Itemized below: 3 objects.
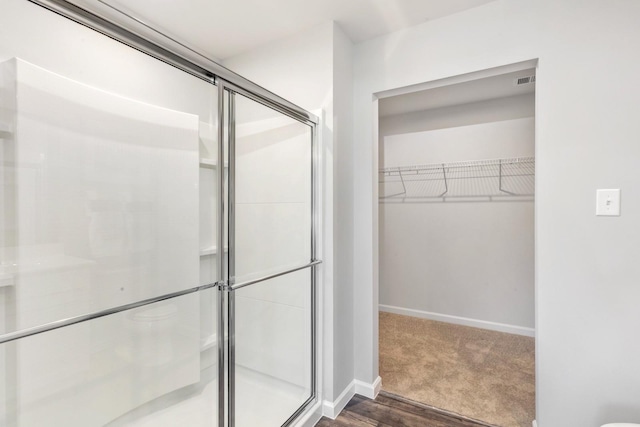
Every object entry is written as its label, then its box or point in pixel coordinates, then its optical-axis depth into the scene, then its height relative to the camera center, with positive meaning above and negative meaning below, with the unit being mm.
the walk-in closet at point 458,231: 2777 -215
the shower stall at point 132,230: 935 -71
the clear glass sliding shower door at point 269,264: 1456 -278
